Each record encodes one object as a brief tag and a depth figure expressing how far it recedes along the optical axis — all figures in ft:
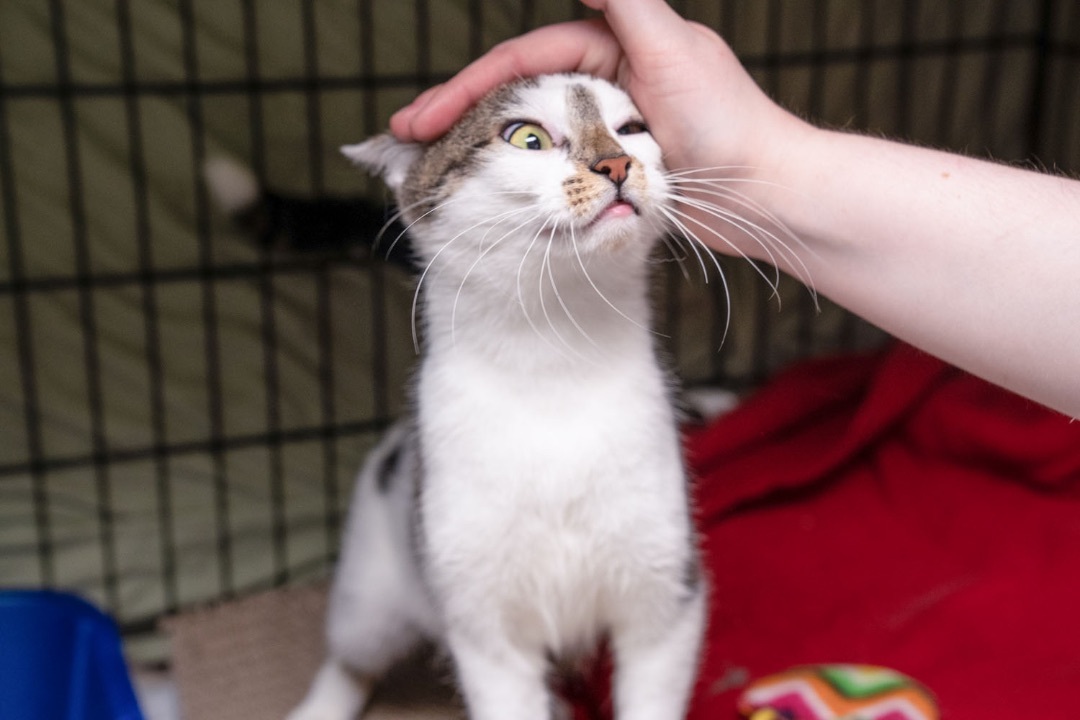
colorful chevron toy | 3.72
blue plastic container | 4.21
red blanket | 4.37
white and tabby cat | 3.24
